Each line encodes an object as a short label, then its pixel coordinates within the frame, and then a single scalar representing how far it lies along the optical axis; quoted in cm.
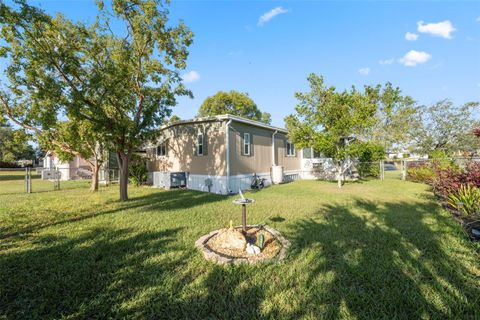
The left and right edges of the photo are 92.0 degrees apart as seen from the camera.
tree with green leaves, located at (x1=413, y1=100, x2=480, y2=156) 2516
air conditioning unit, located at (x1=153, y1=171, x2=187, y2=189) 1244
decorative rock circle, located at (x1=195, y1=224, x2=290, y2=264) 355
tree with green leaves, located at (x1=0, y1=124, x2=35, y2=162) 3231
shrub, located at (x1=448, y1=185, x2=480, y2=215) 563
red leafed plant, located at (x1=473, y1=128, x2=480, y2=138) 622
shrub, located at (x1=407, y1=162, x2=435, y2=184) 1306
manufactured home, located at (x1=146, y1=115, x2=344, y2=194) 1087
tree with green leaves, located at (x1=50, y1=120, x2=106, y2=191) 947
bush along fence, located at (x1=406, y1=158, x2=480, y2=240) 500
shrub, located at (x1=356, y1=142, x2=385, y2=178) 1664
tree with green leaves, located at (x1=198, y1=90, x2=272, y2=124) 3256
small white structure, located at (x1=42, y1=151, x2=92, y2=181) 1917
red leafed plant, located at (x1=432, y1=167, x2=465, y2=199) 714
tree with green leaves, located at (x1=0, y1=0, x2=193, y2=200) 661
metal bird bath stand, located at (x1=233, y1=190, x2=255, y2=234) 423
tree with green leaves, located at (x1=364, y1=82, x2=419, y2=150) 2630
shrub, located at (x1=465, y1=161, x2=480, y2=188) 670
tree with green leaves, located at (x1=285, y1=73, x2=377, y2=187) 1199
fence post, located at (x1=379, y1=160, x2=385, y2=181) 1612
